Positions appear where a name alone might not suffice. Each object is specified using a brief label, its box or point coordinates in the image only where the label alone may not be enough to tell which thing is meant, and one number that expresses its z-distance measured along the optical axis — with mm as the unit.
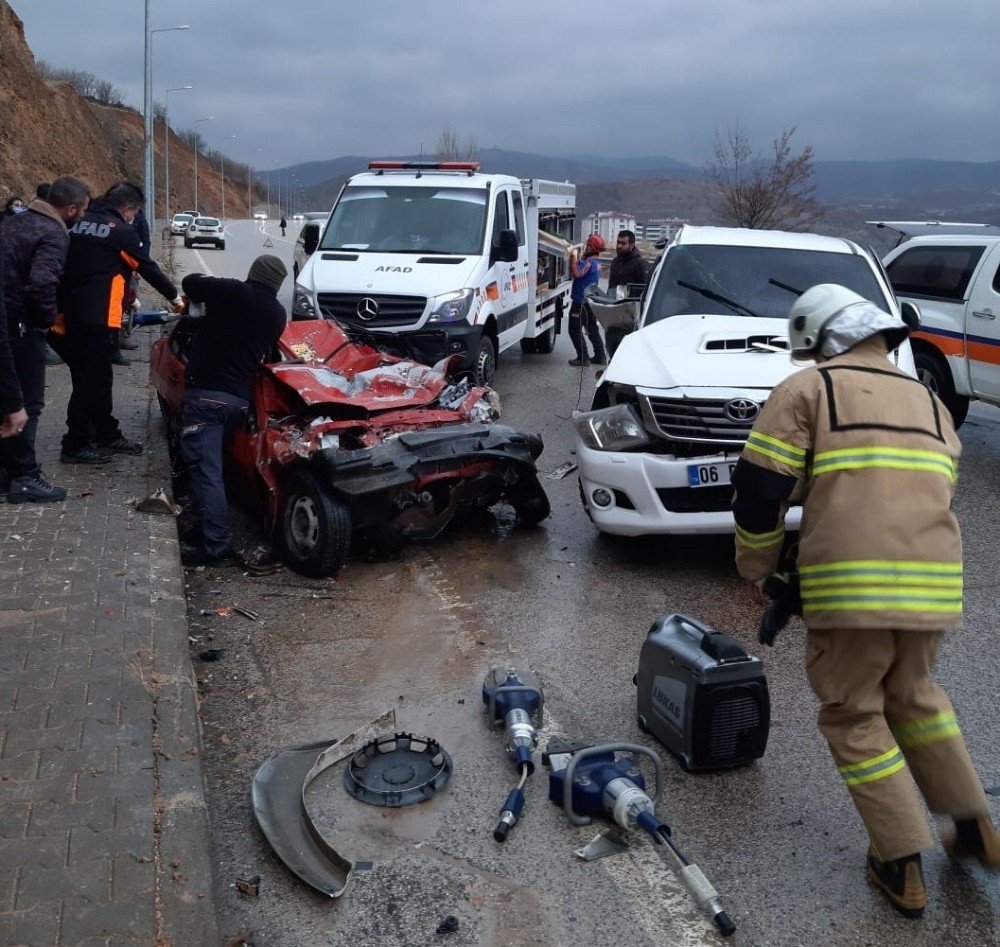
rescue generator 4227
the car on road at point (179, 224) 58569
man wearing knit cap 6711
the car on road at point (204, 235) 50616
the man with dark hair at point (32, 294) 7055
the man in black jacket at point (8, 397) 6180
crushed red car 6367
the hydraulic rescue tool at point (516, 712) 4169
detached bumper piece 3617
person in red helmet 15031
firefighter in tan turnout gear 3383
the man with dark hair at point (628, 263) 13445
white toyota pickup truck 6379
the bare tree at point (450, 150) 67938
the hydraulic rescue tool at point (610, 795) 3736
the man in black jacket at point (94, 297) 7816
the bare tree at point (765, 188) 33156
